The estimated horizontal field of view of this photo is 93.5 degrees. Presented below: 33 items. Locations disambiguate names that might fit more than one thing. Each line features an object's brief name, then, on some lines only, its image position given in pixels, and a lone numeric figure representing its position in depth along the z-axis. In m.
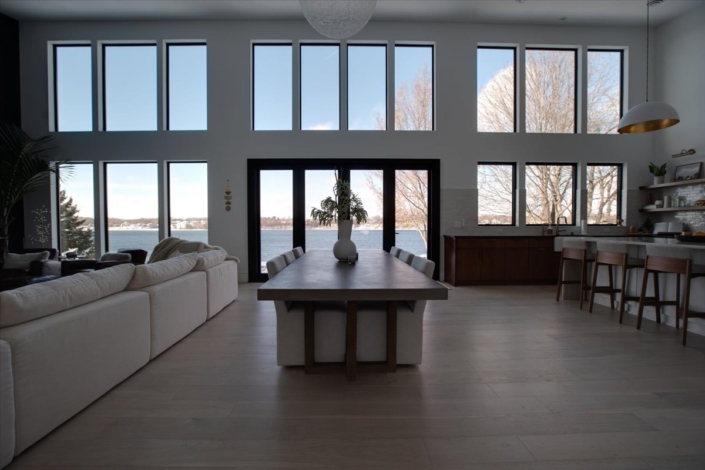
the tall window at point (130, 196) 6.17
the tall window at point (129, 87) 6.17
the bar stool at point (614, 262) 3.55
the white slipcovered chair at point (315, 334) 2.39
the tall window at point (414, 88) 6.18
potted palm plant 5.18
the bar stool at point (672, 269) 2.90
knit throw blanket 4.47
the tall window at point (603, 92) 6.29
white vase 3.05
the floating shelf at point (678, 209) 5.16
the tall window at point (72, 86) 6.17
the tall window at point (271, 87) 6.15
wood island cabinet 5.66
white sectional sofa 1.47
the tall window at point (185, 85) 6.16
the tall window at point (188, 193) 6.20
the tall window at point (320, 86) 6.14
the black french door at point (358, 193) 6.13
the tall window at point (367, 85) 6.15
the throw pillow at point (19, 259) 4.52
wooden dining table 1.86
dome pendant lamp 3.66
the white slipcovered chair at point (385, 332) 2.40
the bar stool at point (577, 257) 4.19
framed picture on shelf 5.37
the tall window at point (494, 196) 6.27
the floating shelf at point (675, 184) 5.20
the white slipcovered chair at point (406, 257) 3.03
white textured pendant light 2.62
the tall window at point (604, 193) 6.26
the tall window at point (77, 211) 6.12
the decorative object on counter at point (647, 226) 6.07
